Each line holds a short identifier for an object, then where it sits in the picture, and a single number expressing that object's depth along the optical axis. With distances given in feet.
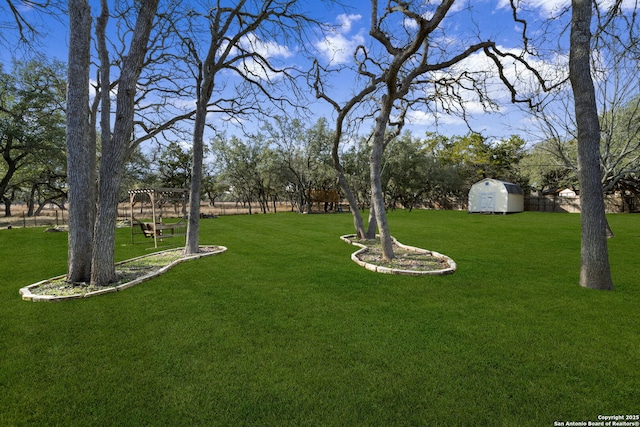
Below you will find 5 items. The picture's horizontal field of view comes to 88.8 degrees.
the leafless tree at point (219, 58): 26.27
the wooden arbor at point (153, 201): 34.71
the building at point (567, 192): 168.35
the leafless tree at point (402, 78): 20.71
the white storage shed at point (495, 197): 94.38
